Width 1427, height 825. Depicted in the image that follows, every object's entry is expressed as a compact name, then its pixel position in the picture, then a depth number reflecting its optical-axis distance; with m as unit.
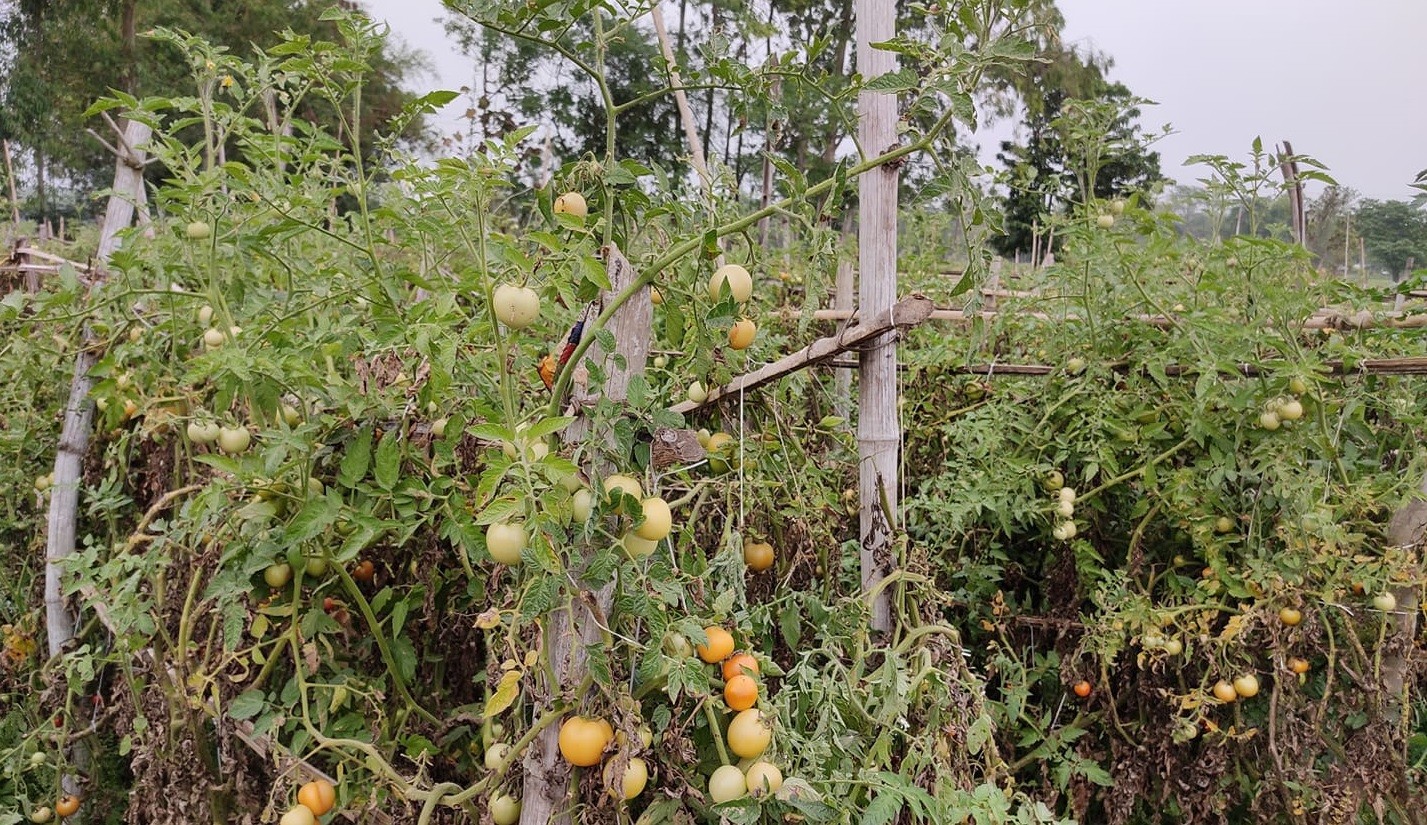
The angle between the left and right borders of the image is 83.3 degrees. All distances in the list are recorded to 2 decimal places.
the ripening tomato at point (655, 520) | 0.95
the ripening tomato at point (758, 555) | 1.41
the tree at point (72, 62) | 15.19
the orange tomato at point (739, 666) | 1.06
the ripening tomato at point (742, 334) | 1.14
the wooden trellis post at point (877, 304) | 1.30
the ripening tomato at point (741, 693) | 1.03
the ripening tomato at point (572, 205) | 0.97
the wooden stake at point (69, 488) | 2.05
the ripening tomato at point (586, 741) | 0.95
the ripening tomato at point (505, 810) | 1.12
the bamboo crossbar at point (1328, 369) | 1.60
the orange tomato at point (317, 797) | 1.29
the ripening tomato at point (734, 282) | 1.02
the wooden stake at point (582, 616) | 0.99
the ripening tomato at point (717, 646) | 1.06
